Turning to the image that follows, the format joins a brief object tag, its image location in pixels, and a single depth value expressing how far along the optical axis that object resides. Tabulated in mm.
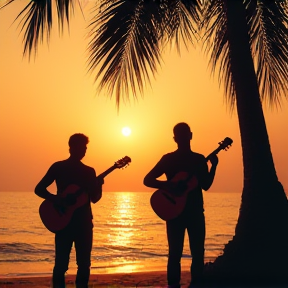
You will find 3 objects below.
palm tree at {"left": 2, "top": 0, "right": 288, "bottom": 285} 7625
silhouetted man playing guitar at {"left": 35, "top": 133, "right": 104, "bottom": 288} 6129
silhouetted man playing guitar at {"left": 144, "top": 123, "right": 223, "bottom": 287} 6316
